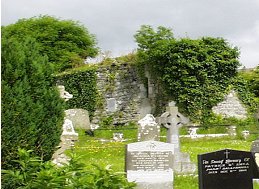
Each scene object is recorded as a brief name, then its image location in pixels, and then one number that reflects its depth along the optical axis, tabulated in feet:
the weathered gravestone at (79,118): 67.70
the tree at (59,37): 105.64
